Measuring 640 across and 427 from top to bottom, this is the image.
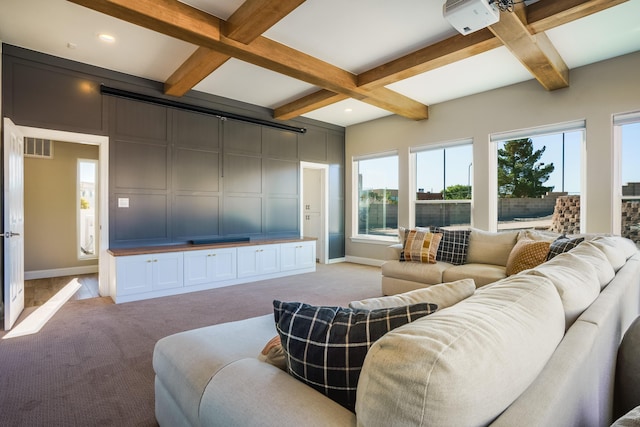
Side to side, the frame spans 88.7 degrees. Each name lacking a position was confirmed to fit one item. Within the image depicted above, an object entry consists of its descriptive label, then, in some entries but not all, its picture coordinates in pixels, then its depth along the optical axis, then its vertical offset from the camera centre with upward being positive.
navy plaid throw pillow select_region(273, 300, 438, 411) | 0.87 -0.37
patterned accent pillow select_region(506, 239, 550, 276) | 3.11 -0.45
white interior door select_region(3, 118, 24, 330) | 3.07 -0.14
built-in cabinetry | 3.99 -0.80
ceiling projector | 2.27 +1.41
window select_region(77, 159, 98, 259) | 5.85 +0.05
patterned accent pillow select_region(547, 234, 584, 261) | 2.95 -0.33
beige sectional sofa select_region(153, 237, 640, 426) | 0.61 -0.37
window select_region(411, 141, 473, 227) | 5.25 +0.42
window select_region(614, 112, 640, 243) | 3.79 +0.43
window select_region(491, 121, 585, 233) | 4.27 +0.44
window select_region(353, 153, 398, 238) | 6.33 +0.31
